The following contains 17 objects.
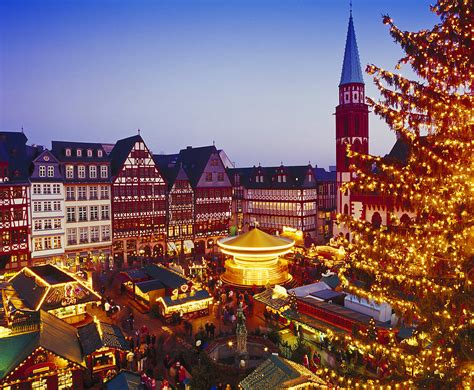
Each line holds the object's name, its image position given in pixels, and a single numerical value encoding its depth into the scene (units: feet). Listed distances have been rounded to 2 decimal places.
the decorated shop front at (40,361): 43.91
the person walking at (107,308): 73.41
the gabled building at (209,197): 137.49
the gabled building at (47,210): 103.55
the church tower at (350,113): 138.51
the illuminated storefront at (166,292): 72.95
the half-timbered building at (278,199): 149.38
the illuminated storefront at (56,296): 65.62
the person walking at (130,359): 53.16
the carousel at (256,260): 91.35
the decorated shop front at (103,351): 50.42
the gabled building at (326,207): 164.55
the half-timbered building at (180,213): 129.90
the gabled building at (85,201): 110.32
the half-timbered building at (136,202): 119.03
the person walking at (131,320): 68.08
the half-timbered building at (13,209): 98.68
